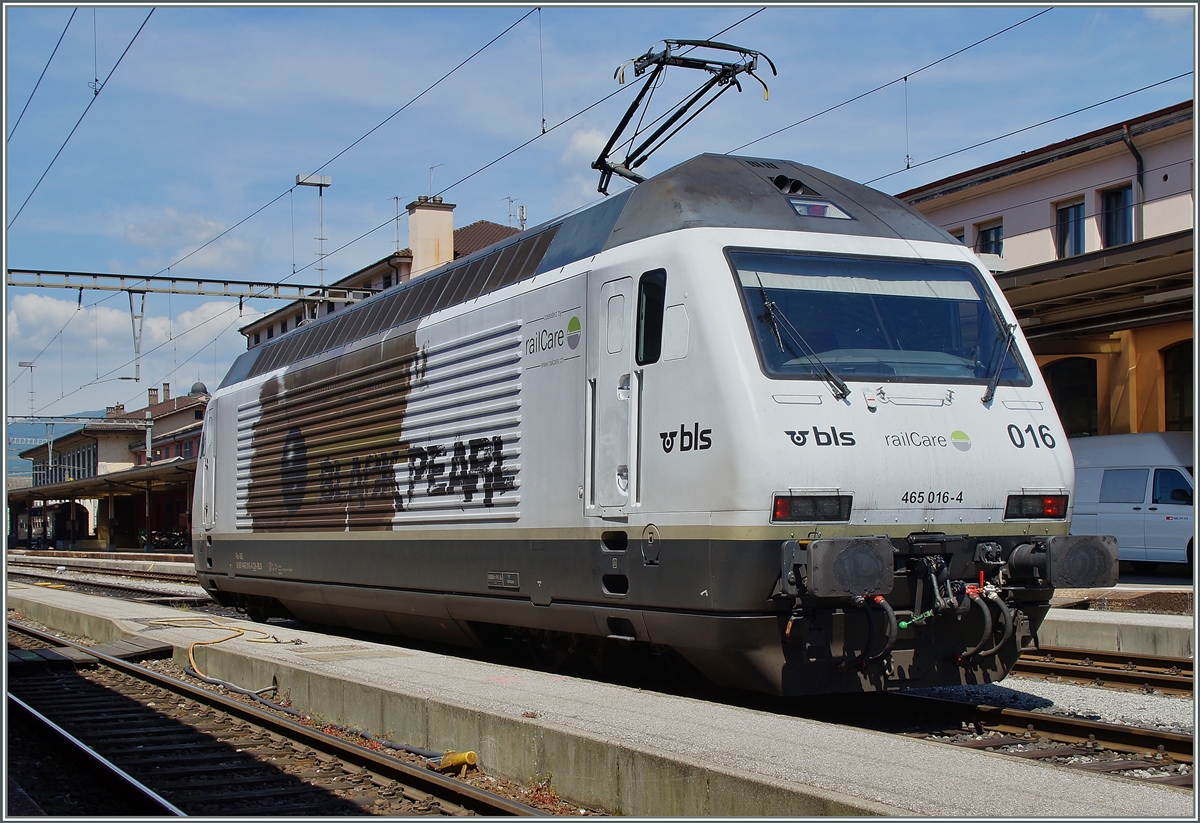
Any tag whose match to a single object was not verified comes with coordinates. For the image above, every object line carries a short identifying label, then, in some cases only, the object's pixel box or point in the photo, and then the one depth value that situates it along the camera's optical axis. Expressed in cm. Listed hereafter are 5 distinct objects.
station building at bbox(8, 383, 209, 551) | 5253
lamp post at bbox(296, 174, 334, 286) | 2611
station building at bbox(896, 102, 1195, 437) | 1714
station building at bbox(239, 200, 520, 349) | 4684
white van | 1859
